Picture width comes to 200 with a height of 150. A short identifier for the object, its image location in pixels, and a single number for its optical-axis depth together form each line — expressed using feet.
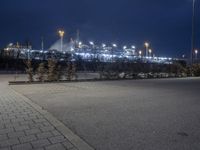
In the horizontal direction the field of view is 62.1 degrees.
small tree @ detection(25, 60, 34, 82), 34.50
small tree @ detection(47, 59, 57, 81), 36.24
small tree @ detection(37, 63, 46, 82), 35.18
